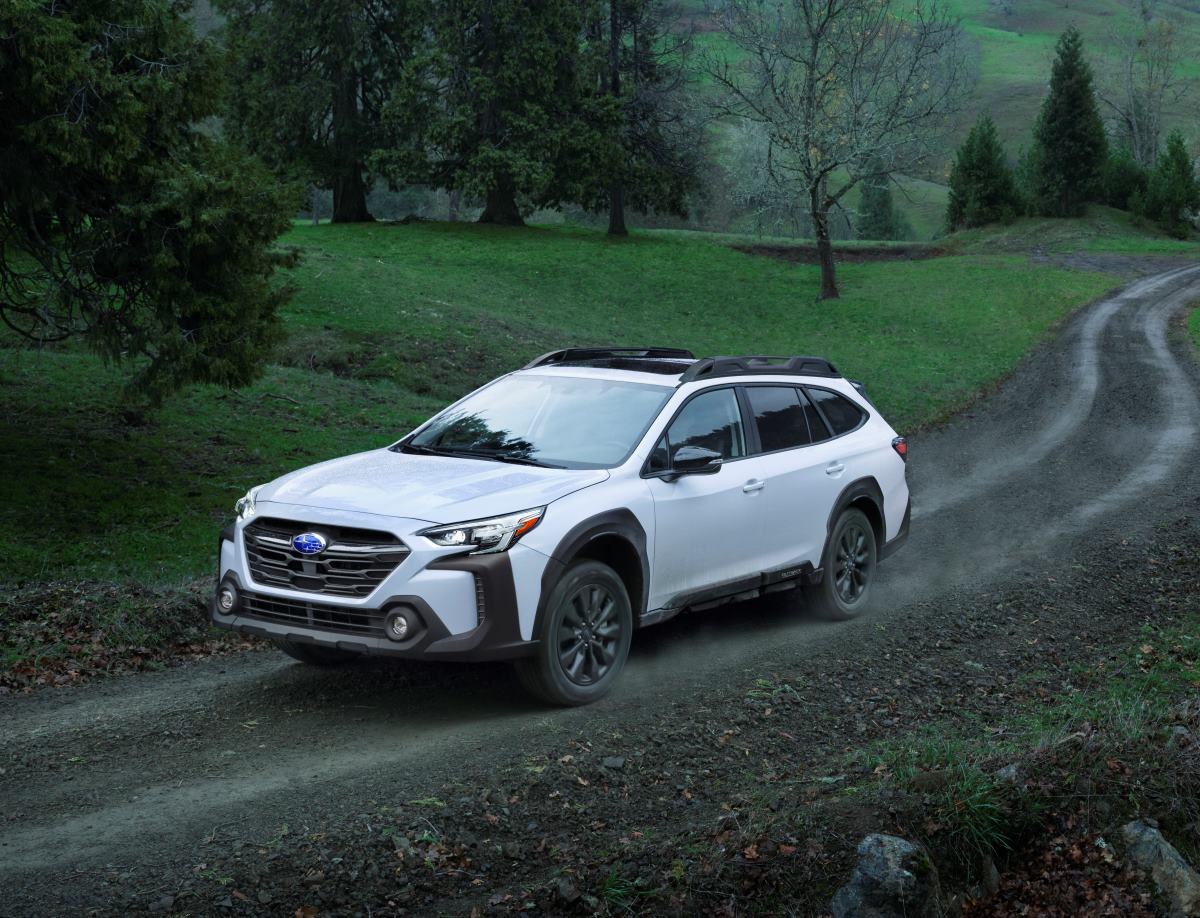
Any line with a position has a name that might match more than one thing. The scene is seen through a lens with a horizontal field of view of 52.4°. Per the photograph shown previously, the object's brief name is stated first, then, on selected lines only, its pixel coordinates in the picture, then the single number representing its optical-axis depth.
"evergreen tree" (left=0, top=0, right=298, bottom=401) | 11.07
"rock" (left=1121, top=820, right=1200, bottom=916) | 4.95
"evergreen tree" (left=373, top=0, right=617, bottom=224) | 40.97
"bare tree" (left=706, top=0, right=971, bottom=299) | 34.25
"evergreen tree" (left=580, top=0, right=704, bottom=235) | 45.28
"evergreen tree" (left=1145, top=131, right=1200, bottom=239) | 55.69
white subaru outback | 6.35
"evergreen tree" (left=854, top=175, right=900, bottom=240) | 74.94
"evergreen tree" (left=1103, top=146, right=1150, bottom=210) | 58.06
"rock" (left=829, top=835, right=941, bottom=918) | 4.78
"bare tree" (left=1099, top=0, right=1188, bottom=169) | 80.88
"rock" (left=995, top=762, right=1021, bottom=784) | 5.54
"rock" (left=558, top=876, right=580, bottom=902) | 4.61
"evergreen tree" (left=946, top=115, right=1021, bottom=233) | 56.41
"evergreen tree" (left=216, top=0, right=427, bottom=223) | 41.97
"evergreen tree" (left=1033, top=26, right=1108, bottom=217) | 56.00
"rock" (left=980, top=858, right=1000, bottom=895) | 5.16
